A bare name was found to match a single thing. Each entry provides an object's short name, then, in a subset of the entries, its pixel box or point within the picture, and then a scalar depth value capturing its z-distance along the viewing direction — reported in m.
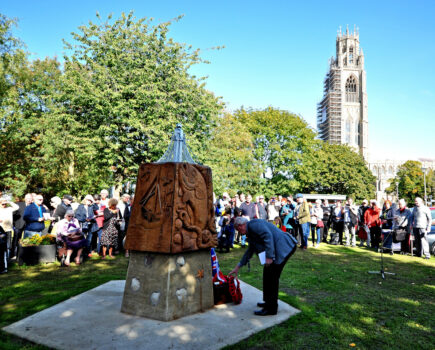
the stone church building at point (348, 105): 112.00
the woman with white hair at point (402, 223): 12.94
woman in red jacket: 15.05
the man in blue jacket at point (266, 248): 5.58
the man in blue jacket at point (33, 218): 10.59
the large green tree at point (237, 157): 30.50
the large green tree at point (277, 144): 42.25
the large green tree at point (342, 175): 53.84
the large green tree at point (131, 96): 19.02
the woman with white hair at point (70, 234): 9.99
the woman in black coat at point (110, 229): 11.27
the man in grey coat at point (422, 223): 12.30
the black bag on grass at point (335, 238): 16.25
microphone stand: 9.16
